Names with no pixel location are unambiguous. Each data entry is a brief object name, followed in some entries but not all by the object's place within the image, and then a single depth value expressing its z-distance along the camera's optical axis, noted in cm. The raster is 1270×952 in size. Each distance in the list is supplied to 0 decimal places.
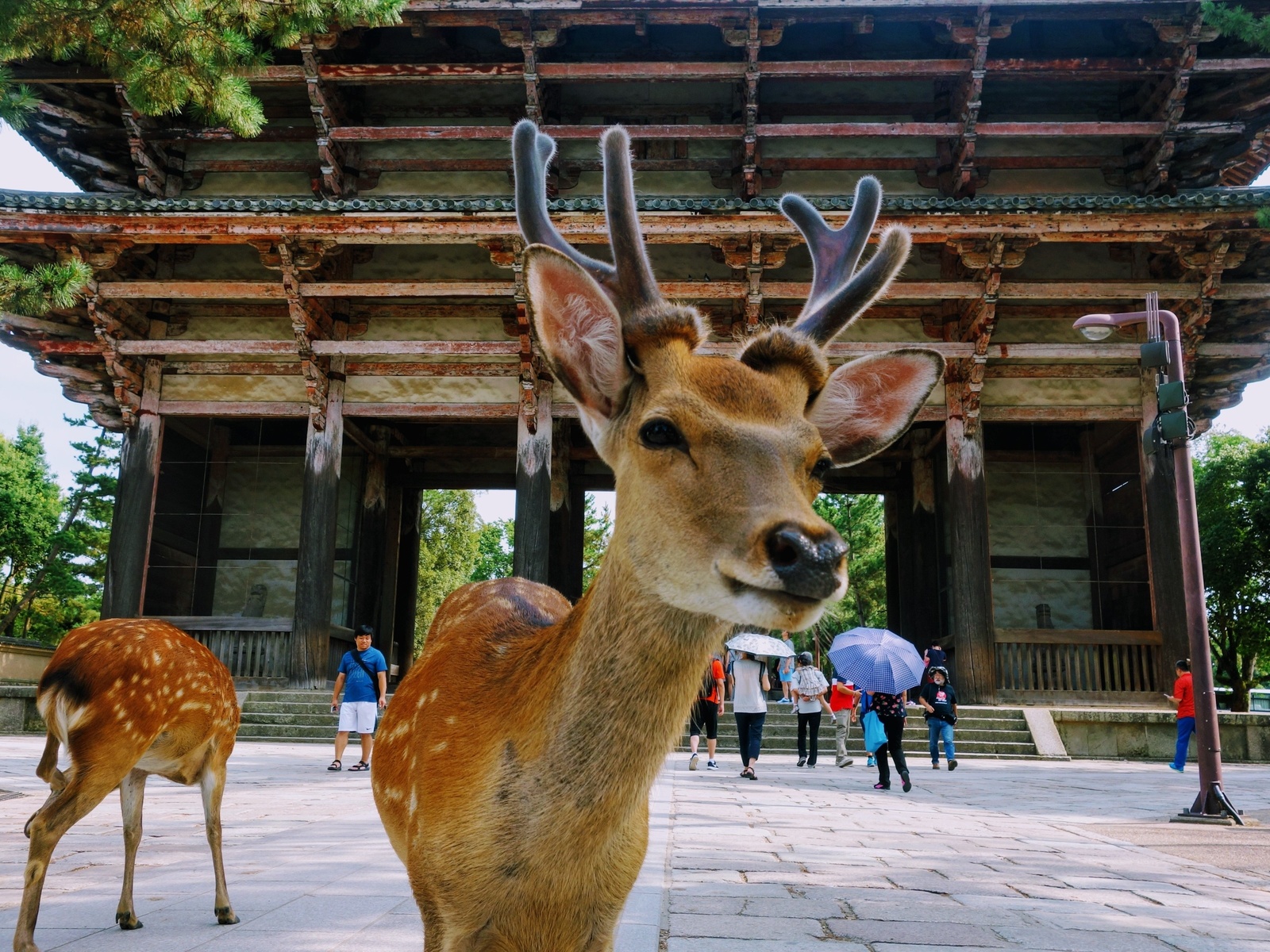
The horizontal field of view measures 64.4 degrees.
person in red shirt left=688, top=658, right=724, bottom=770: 1277
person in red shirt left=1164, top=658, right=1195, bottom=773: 1201
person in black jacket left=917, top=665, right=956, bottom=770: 1269
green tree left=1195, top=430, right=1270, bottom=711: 3042
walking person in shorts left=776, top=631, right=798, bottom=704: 1373
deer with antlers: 208
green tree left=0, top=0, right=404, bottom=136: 711
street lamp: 865
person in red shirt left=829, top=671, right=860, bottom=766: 1384
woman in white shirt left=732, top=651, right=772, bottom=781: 1141
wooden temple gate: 1459
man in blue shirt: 1123
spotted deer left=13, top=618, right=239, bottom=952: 403
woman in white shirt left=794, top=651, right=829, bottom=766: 1271
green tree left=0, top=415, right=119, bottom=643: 3672
